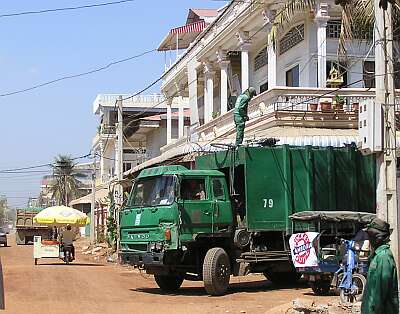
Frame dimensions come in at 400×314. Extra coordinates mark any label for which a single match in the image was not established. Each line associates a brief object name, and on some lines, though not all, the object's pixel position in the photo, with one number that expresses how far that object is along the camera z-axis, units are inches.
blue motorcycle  503.2
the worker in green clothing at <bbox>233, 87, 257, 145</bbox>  681.6
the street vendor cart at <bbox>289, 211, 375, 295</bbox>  555.7
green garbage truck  625.3
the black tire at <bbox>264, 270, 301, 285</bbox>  701.1
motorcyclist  1154.7
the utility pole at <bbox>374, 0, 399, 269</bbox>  477.4
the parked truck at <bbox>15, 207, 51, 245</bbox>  2156.7
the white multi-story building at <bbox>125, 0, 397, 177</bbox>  829.2
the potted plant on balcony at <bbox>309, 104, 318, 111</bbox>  831.1
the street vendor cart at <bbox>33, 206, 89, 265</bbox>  1132.5
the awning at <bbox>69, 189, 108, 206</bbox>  2250.0
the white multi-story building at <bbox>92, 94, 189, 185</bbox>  2018.9
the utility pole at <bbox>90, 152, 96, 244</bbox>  1894.3
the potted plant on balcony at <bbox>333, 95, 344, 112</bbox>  836.0
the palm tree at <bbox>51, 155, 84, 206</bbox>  3688.7
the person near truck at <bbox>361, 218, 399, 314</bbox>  241.4
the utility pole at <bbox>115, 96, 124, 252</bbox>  1290.6
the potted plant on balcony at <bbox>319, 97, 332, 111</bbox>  832.9
